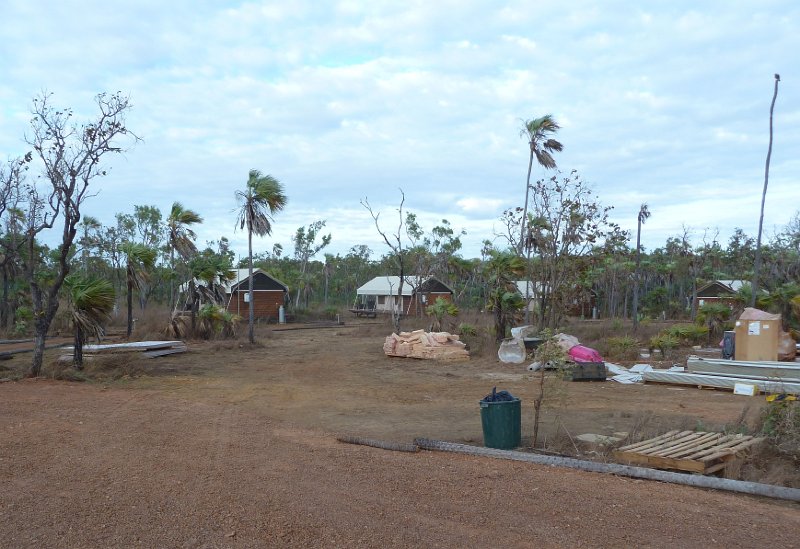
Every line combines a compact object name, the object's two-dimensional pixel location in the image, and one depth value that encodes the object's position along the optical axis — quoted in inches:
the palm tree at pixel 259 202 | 962.1
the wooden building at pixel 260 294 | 1540.4
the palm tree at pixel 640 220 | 1060.5
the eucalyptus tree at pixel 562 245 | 844.0
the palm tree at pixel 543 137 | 1051.4
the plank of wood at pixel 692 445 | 273.1
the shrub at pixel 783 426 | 265.9
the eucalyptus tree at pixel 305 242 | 2393.0
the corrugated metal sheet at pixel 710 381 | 475.8
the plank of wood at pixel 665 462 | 256.2
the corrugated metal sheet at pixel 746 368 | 538.6
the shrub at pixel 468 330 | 897.5
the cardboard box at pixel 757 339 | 601.9
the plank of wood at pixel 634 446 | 284.6
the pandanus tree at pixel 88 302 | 576.7
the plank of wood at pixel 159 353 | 775.6
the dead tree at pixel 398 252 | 1052.8
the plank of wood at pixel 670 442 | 281.0
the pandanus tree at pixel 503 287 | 839.1
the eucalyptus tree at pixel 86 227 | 1464.3
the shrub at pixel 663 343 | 736.3
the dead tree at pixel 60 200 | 569.9
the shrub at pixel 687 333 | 812.6
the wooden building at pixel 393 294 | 1854.1
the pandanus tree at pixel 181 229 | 983.0
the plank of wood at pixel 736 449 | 262.1
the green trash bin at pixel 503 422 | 312.2
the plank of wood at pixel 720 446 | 266.7
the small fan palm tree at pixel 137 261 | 886.9
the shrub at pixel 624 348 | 740.6
